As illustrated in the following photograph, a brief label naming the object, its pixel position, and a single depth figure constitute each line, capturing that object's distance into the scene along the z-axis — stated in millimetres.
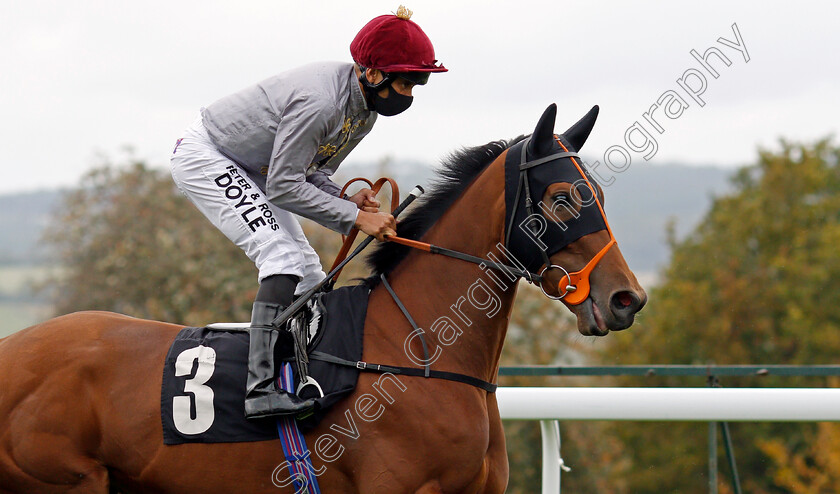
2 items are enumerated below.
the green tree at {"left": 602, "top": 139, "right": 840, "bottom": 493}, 47687
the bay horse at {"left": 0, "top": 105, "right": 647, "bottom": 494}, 6375
